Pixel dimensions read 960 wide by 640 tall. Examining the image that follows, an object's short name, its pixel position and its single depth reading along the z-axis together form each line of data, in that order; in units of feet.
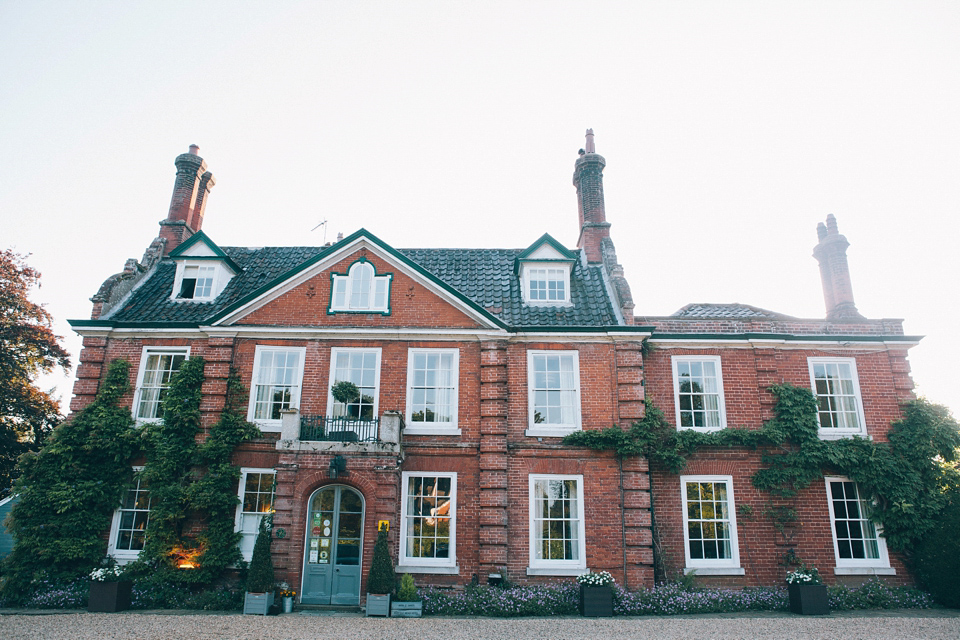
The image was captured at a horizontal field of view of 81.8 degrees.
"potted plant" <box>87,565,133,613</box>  46.03
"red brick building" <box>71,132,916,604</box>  50.03
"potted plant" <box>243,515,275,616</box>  45.14
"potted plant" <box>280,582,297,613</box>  46.39
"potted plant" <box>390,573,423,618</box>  44.86
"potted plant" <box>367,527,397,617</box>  44.73
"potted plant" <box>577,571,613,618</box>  45.88
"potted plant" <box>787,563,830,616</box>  46.19
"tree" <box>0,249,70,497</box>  71.82
